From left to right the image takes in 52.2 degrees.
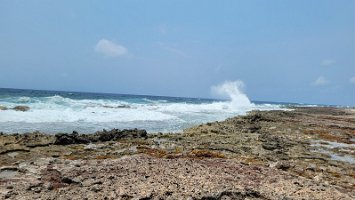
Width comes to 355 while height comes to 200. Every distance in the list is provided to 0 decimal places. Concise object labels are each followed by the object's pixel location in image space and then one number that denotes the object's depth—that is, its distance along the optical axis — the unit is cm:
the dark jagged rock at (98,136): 1530
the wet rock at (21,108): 3364
